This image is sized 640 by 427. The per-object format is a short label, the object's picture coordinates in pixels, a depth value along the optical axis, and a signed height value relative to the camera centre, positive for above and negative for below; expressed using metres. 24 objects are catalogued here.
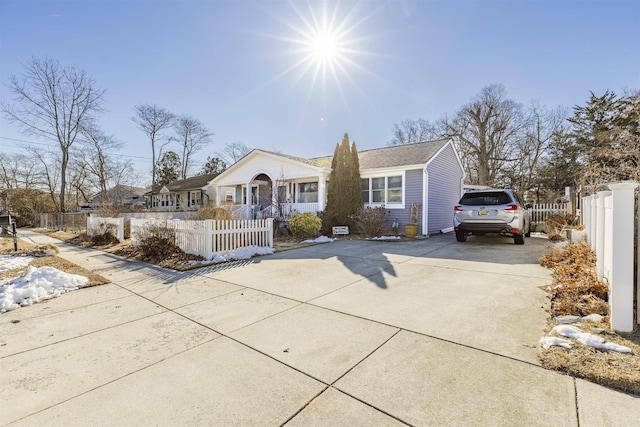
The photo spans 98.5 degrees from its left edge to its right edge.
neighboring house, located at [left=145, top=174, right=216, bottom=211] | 25.35 +1.53
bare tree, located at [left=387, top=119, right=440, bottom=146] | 32.03 +9.37
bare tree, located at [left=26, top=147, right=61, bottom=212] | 30.20 +4.50
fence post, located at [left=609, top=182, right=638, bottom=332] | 2.69 -0.49
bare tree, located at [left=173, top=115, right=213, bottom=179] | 37.84 +10.21
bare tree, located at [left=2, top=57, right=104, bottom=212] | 24.83 +10.19
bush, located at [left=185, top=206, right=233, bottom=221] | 9.43 -0.17
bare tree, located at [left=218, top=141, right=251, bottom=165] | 42.38 +9.11
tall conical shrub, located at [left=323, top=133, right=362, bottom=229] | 13.13 +1.08
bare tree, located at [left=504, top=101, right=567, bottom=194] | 25.73 +6.19
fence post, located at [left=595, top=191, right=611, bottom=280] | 3.63 -0.33
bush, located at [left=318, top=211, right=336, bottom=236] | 12.73 -0.57
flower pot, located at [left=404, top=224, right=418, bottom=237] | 11.97 -0.92
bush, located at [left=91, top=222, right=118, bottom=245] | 11.45 -1.08
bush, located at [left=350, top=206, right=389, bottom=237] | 11.55 -0.51
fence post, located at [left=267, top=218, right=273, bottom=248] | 8.80 -0.77
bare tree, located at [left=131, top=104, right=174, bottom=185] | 34.25 +10.95
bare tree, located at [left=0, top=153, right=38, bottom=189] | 31.92 +4.37
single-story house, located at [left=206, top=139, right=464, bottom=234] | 12.87 +1.53
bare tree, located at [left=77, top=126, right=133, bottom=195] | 29.41 +5.83
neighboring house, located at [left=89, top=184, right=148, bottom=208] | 35.99 +2.19
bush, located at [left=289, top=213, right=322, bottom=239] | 11.05 -0.65
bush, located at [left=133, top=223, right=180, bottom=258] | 7.70 -0.91
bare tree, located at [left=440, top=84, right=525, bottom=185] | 26.92 +7.78
